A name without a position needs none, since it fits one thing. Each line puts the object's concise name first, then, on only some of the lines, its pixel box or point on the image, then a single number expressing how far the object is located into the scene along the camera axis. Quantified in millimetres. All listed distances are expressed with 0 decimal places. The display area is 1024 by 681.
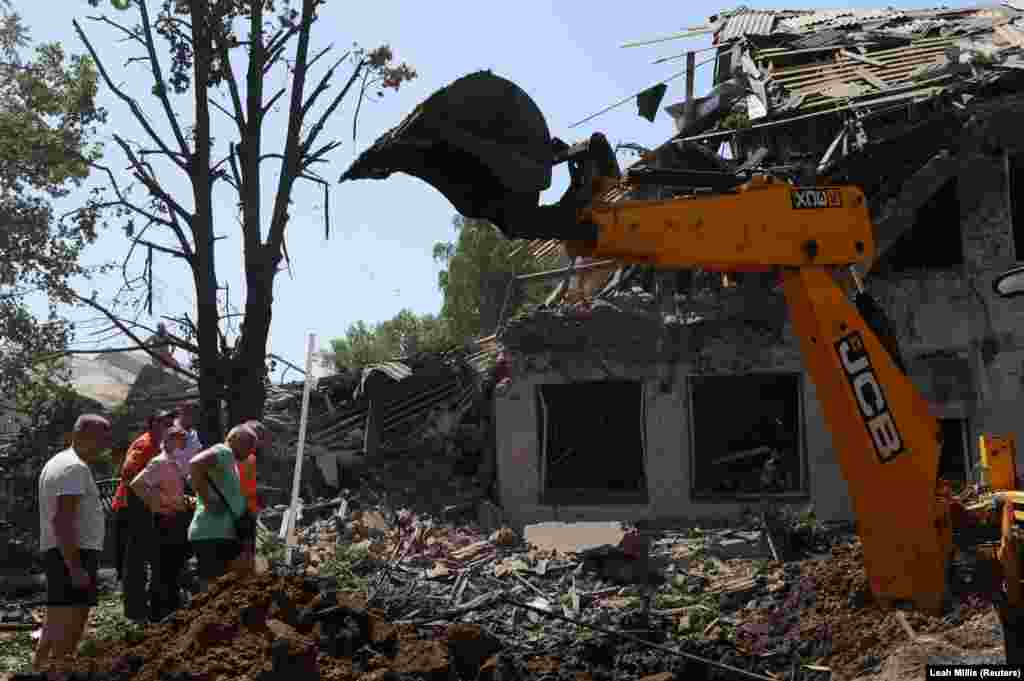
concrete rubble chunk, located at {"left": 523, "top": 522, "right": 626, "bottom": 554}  12961
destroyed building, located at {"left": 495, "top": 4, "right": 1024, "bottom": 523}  14875
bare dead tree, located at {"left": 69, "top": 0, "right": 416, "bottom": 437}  13930
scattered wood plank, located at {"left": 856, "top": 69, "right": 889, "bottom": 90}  15719
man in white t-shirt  7062
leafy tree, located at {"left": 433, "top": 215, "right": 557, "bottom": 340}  39750
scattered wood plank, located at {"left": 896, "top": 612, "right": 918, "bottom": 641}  6795
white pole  12844
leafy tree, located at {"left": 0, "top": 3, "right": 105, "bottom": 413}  15734
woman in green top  8156
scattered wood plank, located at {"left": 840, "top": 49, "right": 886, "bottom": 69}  16661
